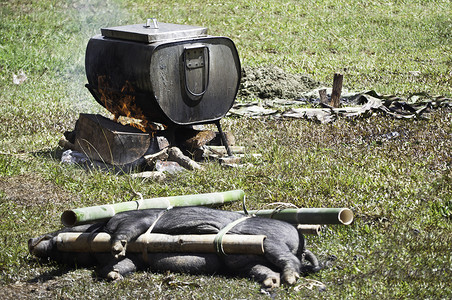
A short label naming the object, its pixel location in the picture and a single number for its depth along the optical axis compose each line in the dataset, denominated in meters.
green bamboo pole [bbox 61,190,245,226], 10.06
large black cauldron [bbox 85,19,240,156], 15.24
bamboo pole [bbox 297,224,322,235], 10.77
